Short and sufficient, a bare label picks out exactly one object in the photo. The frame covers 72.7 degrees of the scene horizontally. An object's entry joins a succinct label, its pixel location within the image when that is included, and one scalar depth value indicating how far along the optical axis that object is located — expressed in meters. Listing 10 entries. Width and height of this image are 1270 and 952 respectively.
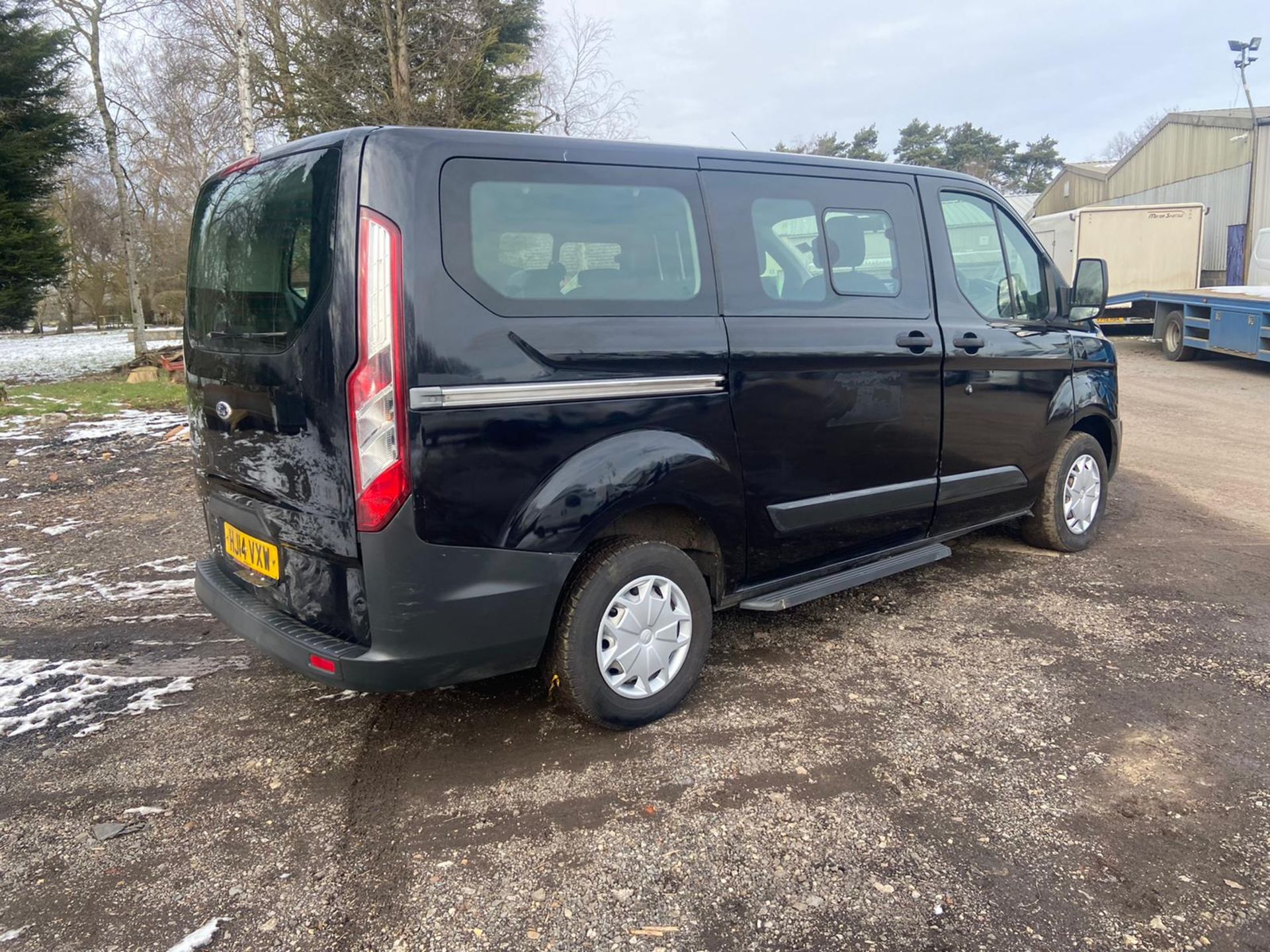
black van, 2.55
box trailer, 19.22
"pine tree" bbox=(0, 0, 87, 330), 14.70
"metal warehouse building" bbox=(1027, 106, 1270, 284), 22.45
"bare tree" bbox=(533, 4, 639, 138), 17.22
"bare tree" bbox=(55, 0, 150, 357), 17.81
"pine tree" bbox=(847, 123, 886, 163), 45.54
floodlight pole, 22.28
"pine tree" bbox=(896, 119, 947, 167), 46.78
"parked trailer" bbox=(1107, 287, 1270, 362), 12.88
